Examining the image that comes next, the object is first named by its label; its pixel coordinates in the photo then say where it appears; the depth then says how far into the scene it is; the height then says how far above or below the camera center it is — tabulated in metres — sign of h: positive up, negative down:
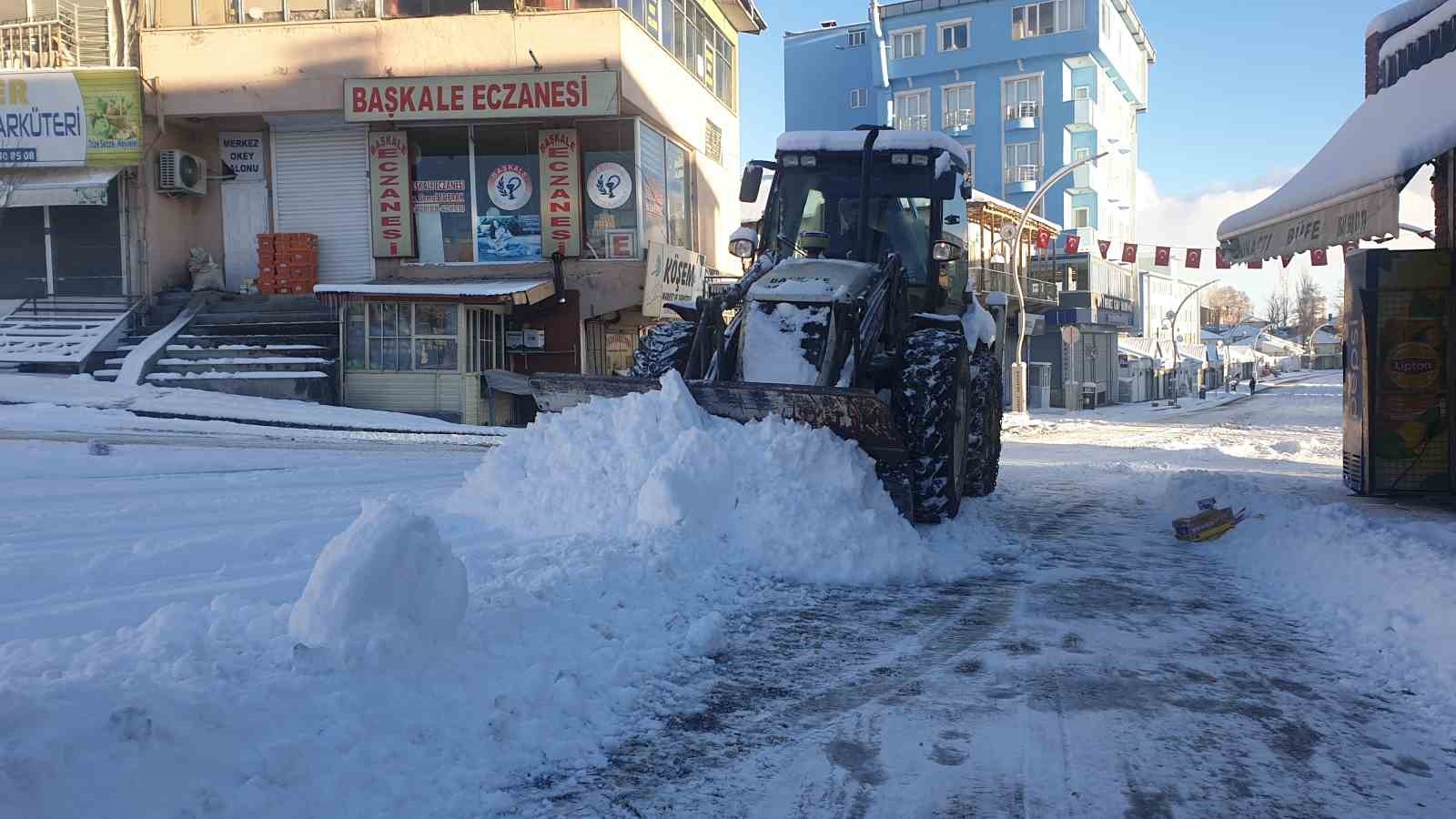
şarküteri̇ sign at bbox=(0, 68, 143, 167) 20.20 +5.15
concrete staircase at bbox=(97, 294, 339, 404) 18.73 +0.45
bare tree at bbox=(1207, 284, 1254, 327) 141.09 +8.04
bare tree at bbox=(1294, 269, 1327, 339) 122.25 +6.00
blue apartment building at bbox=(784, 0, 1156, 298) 46.62 +13.25
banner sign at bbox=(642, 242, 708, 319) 20.75 +1.97
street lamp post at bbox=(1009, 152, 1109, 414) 25.77 -0.04
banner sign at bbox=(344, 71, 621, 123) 19.52 +5.23
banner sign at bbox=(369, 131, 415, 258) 20.62 +3.56
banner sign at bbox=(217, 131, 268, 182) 21.38 +4.59
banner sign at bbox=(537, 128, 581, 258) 20.64 +3.58
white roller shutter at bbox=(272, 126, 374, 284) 20.88 +3.68
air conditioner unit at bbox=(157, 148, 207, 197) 20.44 +4.10
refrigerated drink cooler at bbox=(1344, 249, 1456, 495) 9.98 -0.14
